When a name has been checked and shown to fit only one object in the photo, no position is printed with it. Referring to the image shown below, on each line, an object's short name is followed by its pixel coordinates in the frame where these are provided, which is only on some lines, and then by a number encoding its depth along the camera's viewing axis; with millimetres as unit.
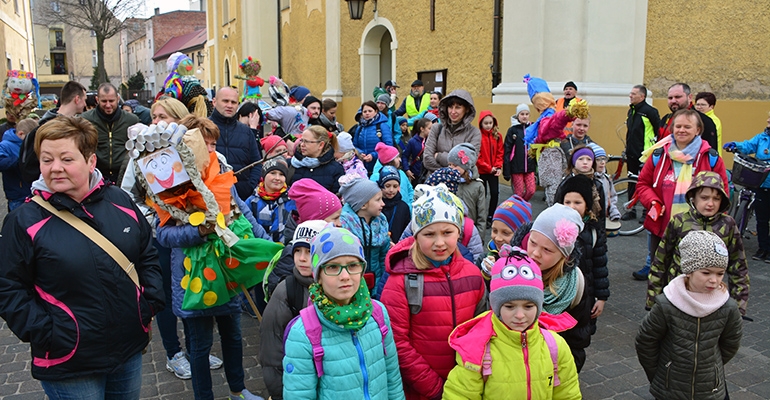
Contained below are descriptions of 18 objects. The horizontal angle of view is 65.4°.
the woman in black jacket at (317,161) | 5641
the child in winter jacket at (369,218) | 4027
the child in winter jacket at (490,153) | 8719
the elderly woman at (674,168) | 5445
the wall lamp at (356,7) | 16656
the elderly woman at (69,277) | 2537
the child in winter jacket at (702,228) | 4145
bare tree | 38656
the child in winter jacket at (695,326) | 3211
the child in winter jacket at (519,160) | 8938
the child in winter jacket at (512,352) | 2639
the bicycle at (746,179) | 7258
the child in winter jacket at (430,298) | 3045
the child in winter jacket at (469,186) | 5914
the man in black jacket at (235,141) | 5793
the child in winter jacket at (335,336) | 2559
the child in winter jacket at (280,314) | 2851
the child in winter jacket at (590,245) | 3809
